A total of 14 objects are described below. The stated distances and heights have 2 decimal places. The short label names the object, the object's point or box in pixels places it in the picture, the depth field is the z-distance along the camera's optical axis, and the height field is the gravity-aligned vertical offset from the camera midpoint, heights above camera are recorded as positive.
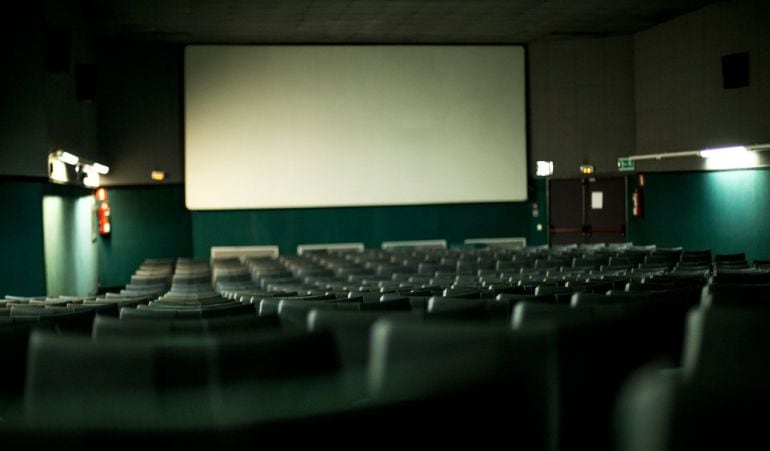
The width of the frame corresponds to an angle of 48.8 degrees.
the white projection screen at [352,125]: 23.88 +2.73
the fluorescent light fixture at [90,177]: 19.10 +1.11
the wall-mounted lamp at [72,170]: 14.93 +1.14
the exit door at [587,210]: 24.83 +0.14
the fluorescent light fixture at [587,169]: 24.77 +1.34
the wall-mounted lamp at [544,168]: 25.27 +1.42
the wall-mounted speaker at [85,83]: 17.83 +3.00
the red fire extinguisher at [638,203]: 23.41 +0.30
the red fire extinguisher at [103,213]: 22.56 +0.29
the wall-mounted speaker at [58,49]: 14.45 +3.04
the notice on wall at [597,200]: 25.02 +0.44
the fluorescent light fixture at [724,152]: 19.34 +1.42
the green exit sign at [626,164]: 24.02 +1.42
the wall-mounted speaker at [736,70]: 19.19 +3.23
